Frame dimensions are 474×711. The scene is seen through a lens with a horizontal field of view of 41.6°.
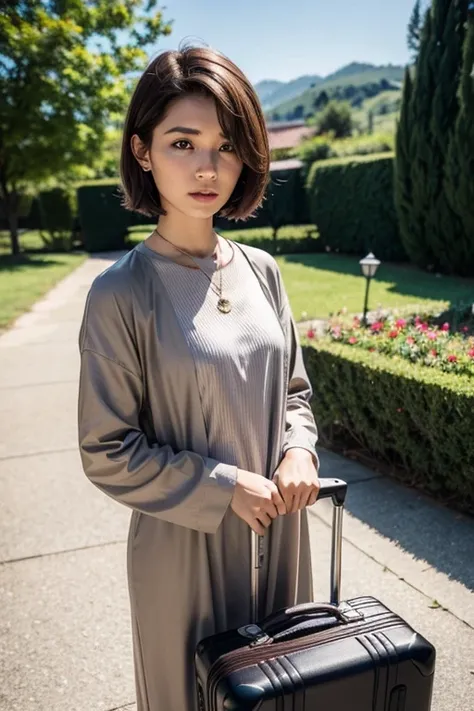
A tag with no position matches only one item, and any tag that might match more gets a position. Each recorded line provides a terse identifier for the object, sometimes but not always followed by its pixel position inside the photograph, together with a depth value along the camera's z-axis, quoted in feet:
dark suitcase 3.79
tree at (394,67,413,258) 38.22
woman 4.10
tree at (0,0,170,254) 54.95
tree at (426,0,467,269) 35.04
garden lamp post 19.03
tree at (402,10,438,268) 36.42
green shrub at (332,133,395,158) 64.18
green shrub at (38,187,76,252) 66.13
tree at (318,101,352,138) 162.40
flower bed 12.93
